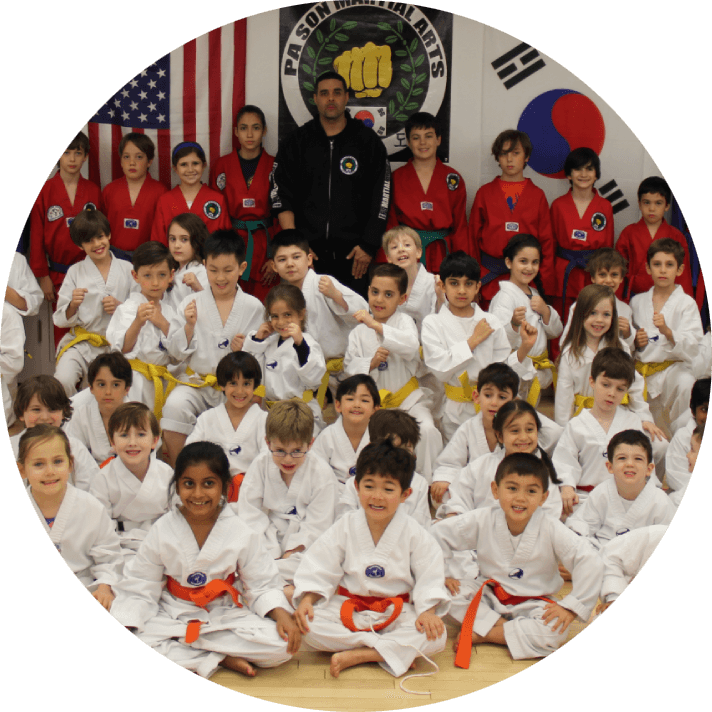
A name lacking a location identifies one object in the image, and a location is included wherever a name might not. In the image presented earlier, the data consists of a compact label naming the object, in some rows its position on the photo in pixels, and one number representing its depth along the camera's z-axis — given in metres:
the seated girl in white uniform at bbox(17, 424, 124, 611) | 4.56
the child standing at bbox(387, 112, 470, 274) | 6.32
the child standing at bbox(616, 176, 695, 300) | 6.11
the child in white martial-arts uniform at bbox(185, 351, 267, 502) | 5.21
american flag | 6.24
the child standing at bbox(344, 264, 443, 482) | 5.44
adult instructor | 5.96
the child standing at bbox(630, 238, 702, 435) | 5.61
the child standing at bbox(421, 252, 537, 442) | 5.42
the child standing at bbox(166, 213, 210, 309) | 5.97
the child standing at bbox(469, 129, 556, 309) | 6.41
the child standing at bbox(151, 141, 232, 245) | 6.28
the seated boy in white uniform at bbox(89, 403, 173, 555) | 4.80
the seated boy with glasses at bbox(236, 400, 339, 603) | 4.78
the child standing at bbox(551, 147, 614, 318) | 6.34
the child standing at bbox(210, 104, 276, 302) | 6.40
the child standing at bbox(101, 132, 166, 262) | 6.36
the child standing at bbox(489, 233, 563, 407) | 5.81
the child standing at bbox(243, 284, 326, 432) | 5.41
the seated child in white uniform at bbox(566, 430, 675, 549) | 4.81
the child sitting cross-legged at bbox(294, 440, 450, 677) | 4.25
